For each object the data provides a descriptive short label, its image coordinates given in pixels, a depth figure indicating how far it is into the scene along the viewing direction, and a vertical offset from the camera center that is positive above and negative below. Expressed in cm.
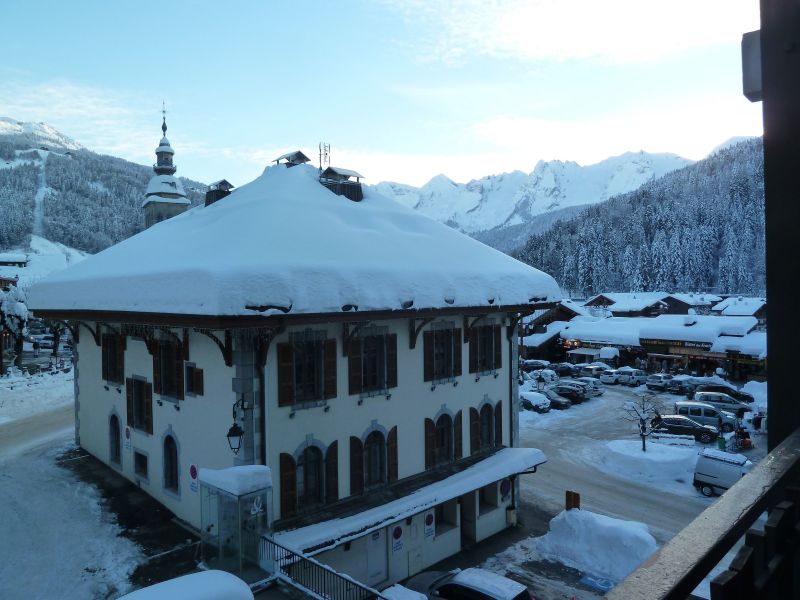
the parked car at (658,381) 4609 -735
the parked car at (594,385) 4528 -757
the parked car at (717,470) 2347 -771
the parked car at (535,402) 3941 -765
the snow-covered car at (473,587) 1340 -736
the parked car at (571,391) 4247 -745
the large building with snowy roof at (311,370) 1323 -207
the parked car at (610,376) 4997 -741
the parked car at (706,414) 3394 -758
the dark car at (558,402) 4072 -788
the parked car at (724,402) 3719 -754
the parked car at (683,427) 3209 -802
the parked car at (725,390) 4050 -745
